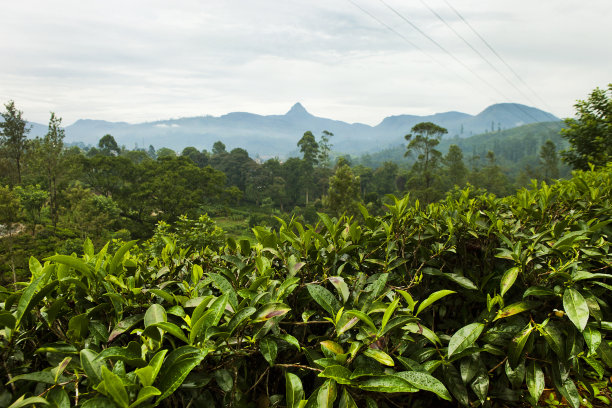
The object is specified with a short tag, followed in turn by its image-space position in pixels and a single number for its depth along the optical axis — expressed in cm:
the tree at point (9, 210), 1538
